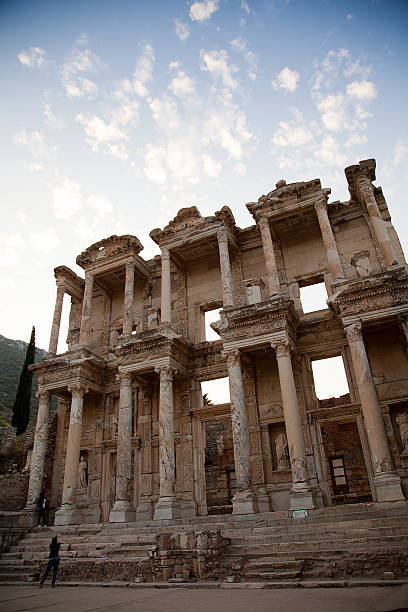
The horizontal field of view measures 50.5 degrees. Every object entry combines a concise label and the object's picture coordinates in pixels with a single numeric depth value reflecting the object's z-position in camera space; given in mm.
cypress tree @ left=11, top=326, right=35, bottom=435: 30344
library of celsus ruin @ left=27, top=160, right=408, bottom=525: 13984
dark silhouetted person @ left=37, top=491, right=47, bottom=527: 16812
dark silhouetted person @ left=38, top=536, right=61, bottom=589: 10094
